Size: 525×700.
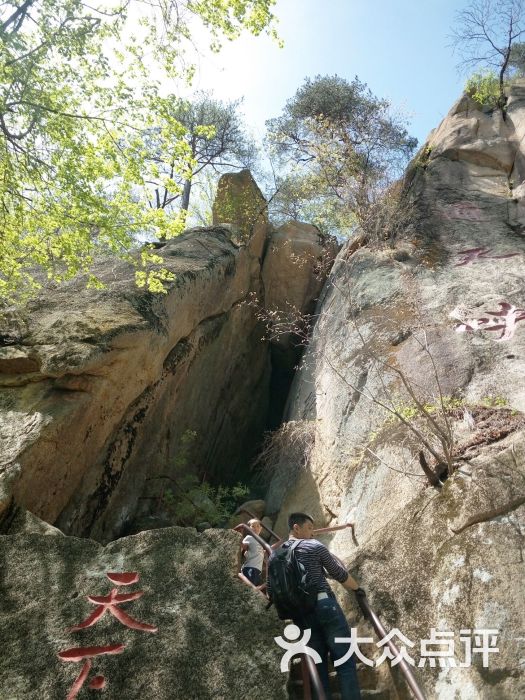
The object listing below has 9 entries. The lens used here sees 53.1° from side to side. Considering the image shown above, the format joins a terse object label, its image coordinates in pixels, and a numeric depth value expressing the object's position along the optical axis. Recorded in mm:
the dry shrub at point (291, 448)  9055
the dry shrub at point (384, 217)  11188
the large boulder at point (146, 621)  3438
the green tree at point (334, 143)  13523
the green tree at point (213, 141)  19266
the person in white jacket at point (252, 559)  5559
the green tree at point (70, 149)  6324
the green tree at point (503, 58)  13632
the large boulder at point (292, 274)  14094
